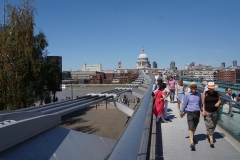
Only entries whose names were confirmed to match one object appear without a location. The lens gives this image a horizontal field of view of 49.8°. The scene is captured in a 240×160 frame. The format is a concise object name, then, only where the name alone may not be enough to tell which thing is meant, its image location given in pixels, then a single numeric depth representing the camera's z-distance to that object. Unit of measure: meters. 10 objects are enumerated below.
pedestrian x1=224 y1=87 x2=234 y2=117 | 5.08
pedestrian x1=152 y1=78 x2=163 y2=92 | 6.08
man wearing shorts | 4.33
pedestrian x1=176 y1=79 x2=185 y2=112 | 7.47
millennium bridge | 1.75
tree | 9.12
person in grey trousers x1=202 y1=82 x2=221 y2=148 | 4.36
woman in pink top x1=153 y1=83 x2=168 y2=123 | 5.68
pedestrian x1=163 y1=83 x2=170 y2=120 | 6.23
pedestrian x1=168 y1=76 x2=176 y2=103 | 9.39
